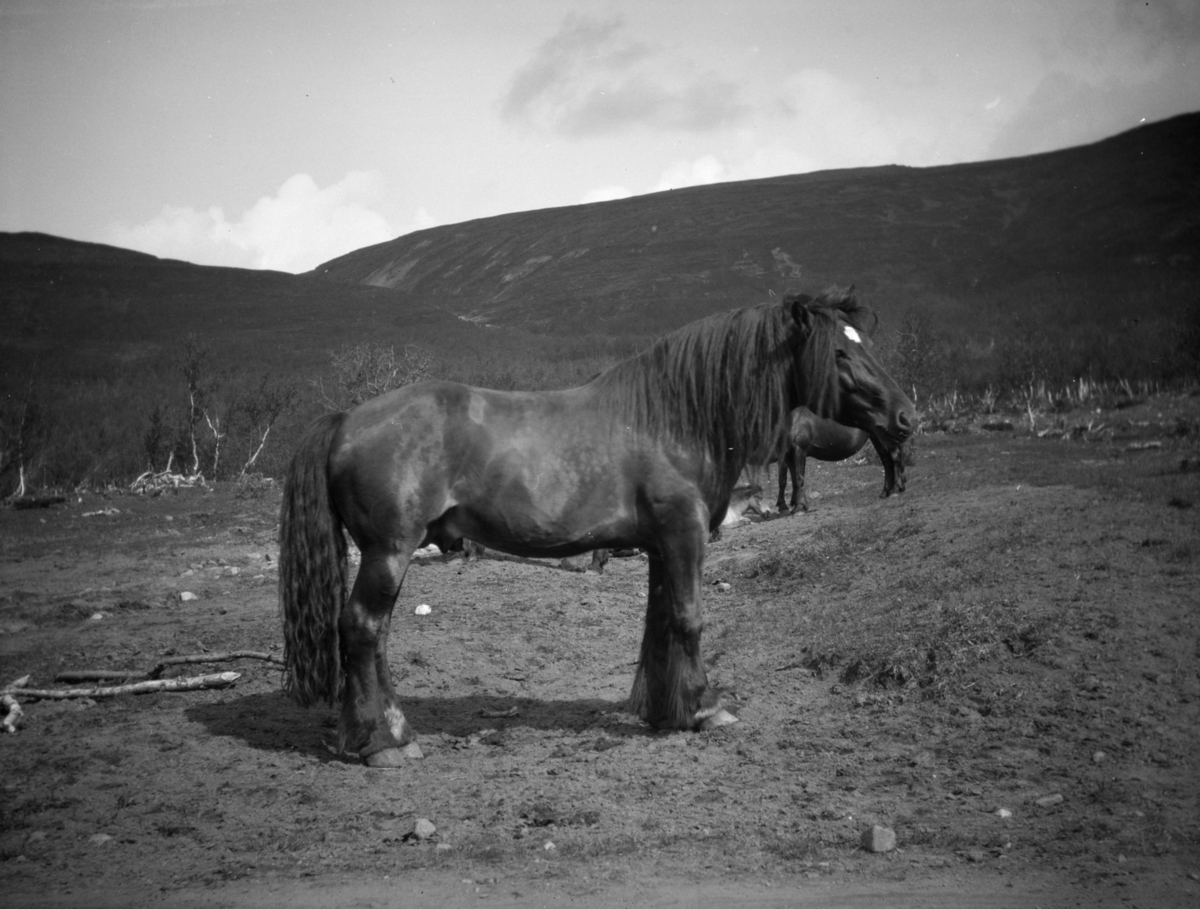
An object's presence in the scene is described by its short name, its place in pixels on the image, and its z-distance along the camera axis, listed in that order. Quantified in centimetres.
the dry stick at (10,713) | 711
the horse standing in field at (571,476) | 647
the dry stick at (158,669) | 836
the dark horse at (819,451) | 1689
